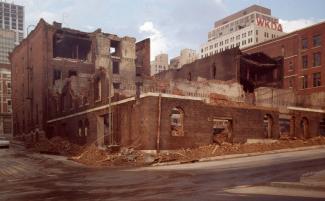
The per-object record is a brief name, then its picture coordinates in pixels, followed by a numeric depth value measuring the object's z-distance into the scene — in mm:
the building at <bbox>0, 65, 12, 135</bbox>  79212
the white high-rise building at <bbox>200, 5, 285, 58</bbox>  128375
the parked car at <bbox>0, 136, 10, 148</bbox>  43081
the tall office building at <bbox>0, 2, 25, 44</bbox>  188000
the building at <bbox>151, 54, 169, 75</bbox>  156788
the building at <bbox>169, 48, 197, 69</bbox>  119194
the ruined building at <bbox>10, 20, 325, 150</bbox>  26828
